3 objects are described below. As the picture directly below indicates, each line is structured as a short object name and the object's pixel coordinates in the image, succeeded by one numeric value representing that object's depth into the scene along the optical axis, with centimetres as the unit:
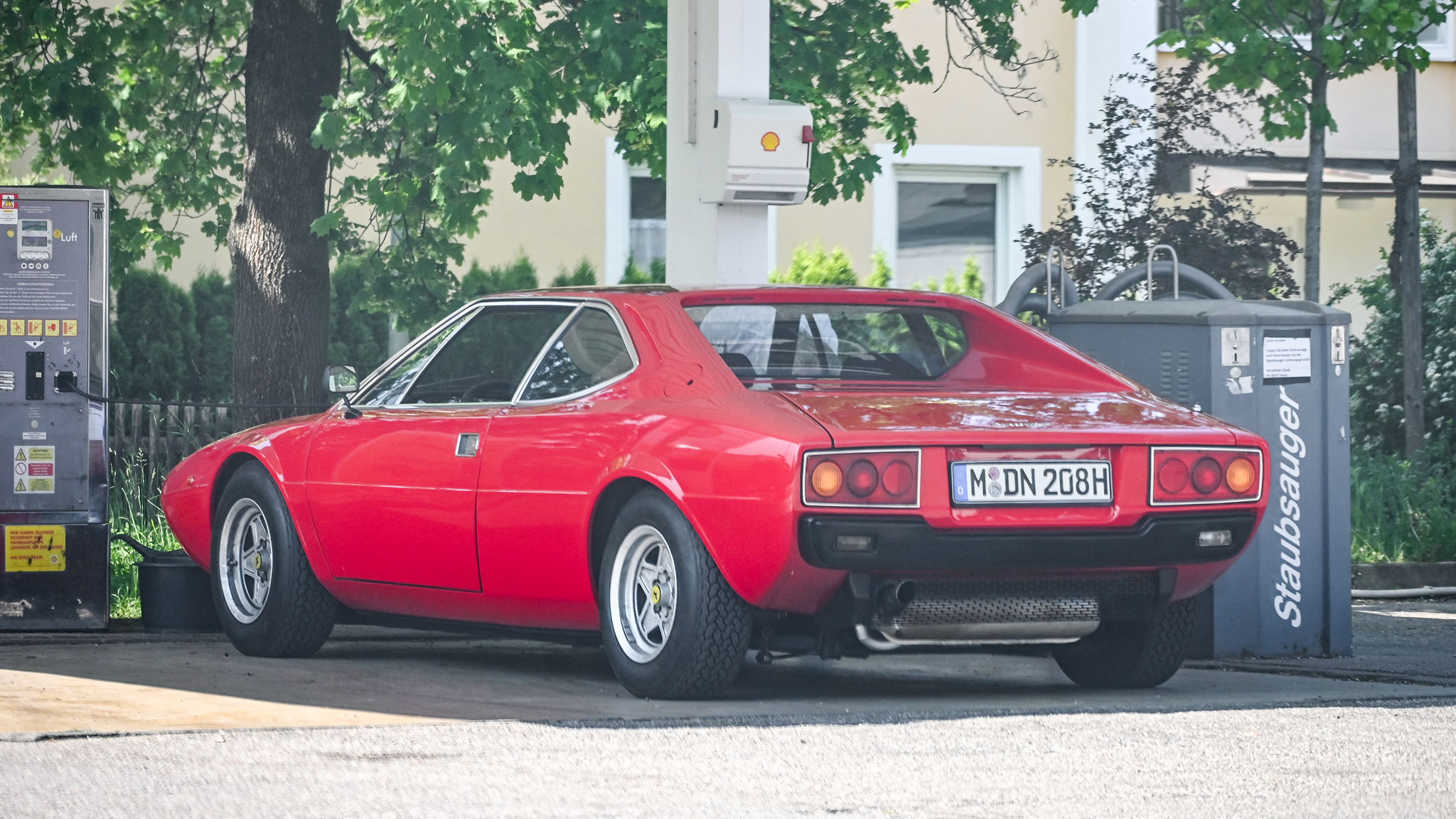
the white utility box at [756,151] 1920
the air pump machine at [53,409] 1834
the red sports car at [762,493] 1265
